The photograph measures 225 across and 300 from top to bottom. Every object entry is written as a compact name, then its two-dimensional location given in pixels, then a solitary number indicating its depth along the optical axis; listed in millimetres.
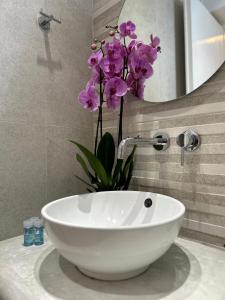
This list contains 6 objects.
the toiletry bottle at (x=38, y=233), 787
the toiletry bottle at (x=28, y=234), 783
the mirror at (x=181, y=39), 748
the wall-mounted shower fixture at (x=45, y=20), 965
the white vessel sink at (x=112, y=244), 448
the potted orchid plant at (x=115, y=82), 864
